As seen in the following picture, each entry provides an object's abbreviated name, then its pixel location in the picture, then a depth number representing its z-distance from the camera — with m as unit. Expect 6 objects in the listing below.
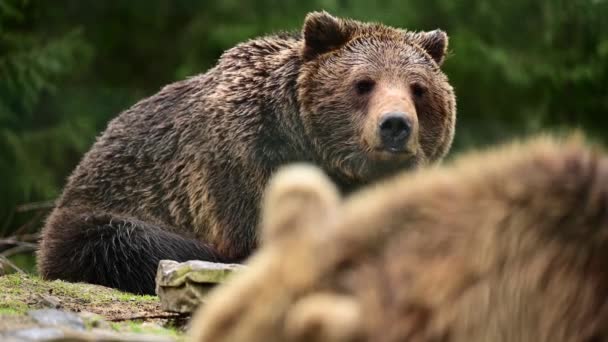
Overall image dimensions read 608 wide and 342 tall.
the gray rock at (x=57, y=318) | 10.39
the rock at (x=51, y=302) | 12.11
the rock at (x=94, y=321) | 10.82
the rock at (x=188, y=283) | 11.61
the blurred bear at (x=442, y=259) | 6.64
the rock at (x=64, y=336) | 8.49
